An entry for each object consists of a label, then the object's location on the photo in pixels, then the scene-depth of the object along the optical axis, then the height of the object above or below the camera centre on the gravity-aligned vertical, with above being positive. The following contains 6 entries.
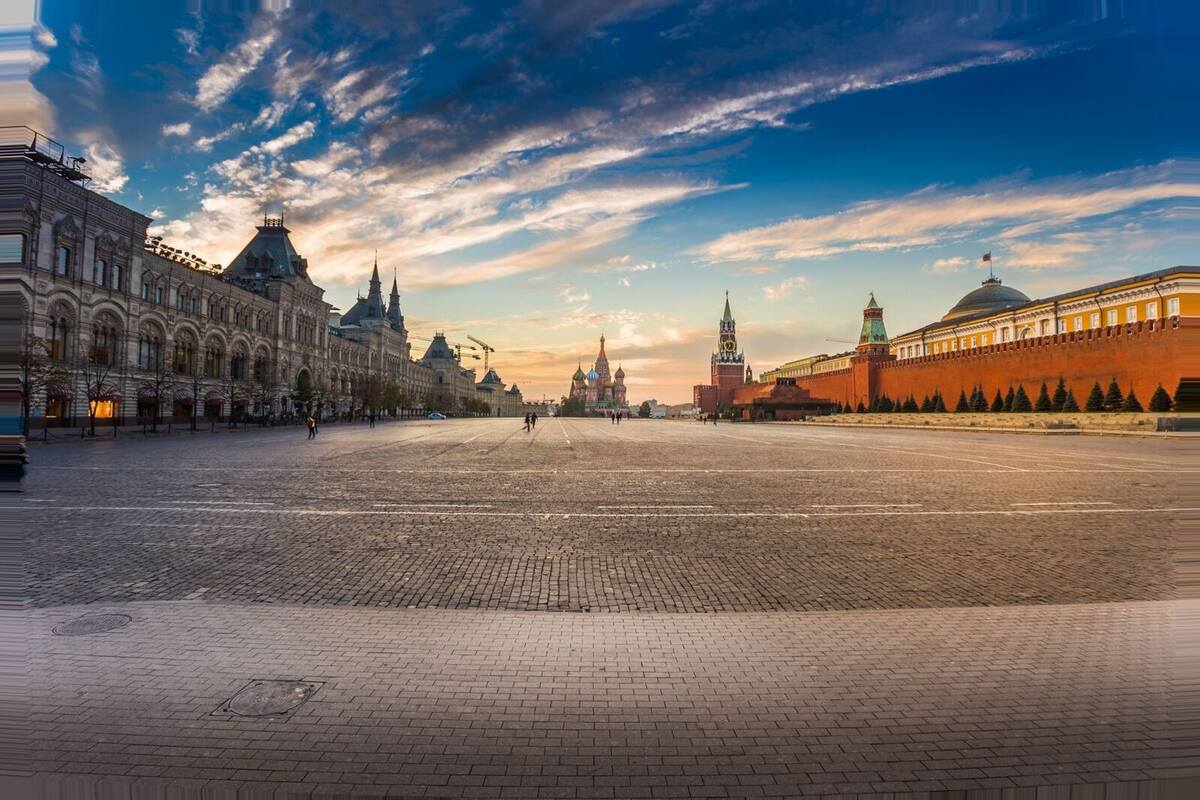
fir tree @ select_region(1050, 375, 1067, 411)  46.89 +0.72
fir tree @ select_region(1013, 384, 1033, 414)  50.75 +0.20
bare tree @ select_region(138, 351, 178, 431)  41.44 +2.14
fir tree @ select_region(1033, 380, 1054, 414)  48.00 +0.17
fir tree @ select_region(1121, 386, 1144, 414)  38.76 +0.02
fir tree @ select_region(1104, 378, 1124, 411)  40.97 +0.39
